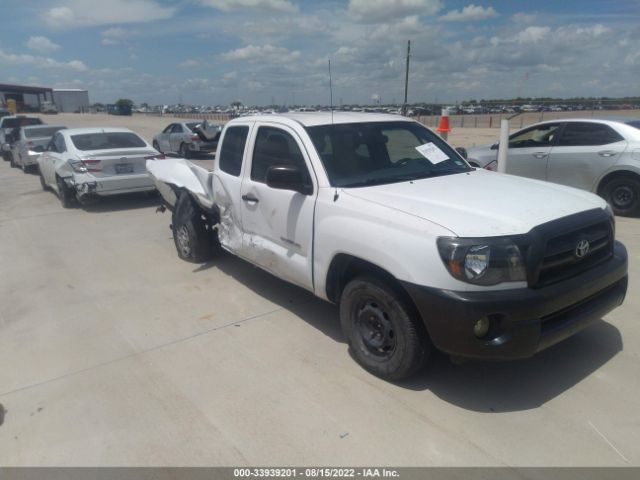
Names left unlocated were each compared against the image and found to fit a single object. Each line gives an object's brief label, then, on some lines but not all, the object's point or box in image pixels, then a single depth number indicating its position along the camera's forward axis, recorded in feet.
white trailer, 290.15
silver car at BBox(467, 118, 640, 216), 26.18
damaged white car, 31.78
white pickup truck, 10.08
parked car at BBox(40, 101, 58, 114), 233.14
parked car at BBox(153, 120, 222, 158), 63.04
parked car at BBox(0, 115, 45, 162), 65.16
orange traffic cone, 32.45
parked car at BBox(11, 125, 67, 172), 52.60
